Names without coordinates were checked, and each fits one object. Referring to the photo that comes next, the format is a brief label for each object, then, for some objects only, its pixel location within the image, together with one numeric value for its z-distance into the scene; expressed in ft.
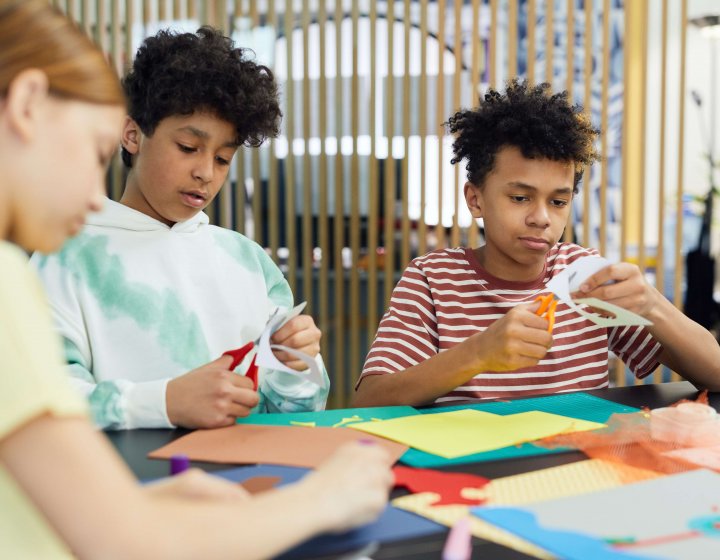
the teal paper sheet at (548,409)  3.28
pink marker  1.98
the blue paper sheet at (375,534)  2.25
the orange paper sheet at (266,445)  3.14
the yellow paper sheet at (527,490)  2.41
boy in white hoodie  4.51
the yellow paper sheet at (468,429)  3.34
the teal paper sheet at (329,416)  3.79
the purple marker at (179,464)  2.75
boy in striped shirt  4.90
